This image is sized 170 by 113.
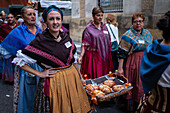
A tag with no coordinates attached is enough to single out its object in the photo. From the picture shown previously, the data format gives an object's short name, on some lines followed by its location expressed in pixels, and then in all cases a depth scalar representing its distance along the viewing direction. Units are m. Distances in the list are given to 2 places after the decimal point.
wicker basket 3.17
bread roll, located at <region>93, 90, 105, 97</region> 3.16
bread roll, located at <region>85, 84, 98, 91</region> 3.35
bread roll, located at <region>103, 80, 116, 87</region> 3.66
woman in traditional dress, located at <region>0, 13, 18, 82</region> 6.07
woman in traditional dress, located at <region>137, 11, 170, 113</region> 1.58
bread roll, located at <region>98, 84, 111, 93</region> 3.44
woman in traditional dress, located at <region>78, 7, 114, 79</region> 4.39
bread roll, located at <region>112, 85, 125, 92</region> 3.39
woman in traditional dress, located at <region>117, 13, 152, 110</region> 3.53
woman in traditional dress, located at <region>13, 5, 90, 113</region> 2.27
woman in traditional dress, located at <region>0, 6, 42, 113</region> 3.19
